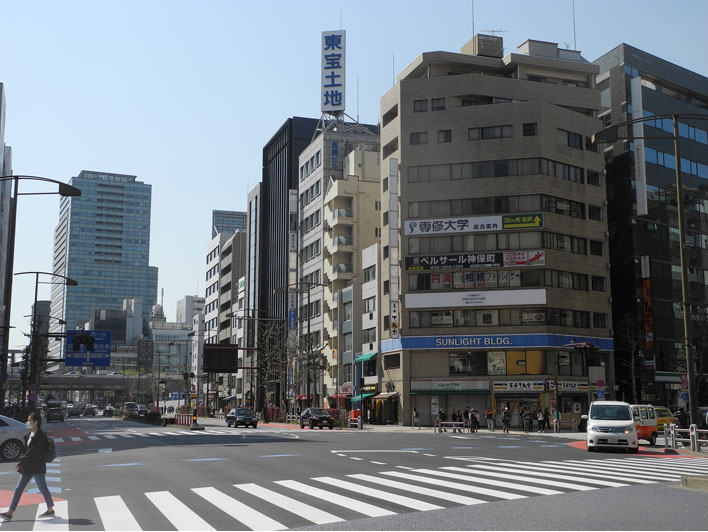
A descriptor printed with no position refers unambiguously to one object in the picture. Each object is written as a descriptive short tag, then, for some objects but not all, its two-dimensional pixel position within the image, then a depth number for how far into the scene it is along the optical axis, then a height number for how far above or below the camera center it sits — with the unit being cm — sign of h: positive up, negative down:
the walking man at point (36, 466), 1265 -148
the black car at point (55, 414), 8375 -415
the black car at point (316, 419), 5612 -313
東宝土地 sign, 8856 +3549
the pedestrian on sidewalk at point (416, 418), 6208 -340
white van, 2844 -197
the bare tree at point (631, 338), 7188 +357
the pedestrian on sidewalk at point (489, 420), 5485 -315
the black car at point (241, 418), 5769 -316
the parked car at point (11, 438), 2509 -202
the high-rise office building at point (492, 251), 6481 +1071
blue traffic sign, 6881 +221
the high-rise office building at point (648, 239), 7262 +1336
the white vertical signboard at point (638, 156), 7106 +2008
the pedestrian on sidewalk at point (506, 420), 5116 -293
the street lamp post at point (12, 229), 3191 +741
